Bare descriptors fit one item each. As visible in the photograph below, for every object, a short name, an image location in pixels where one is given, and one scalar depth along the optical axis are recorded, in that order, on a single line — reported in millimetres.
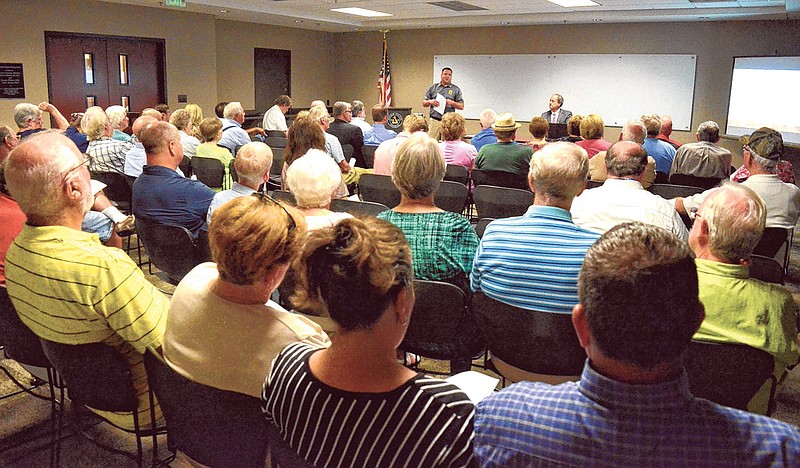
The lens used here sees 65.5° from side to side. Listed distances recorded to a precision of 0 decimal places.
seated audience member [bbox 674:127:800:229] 4348
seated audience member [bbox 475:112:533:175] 5547
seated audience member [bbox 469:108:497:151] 6828
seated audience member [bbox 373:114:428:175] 5531
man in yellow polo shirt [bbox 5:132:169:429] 1914
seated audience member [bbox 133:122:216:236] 3689
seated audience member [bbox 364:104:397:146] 8141
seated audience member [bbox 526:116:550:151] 6391
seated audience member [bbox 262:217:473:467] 1187
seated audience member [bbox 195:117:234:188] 5676
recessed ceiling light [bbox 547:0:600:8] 9148
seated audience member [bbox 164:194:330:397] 1622
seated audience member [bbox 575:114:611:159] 6055
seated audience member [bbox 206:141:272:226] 3463
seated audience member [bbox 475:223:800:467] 1061
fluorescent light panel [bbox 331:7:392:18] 10719
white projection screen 9398
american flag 13906
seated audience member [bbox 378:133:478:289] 2627
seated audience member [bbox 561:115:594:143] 7023
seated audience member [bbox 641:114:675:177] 6148
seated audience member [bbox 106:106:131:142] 6184
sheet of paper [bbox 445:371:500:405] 1635
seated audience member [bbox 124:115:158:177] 5066
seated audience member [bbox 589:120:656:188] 5035
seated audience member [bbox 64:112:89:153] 5910
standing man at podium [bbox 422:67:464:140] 10664
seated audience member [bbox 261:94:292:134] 9734
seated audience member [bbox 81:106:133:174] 5285
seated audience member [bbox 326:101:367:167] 7469
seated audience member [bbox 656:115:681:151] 6943
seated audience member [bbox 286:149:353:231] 2990
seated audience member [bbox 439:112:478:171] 5957
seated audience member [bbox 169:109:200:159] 6570
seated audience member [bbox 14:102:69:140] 6180
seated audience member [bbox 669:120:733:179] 5676
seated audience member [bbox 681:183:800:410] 1909
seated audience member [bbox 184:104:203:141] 6850
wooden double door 9609
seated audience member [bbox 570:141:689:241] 3154
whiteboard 11016
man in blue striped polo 2209
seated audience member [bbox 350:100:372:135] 8352
